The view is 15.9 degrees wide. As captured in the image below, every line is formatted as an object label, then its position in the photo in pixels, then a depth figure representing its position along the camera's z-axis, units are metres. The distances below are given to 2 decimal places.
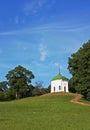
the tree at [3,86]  118.33
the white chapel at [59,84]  98.78
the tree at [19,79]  100.25
